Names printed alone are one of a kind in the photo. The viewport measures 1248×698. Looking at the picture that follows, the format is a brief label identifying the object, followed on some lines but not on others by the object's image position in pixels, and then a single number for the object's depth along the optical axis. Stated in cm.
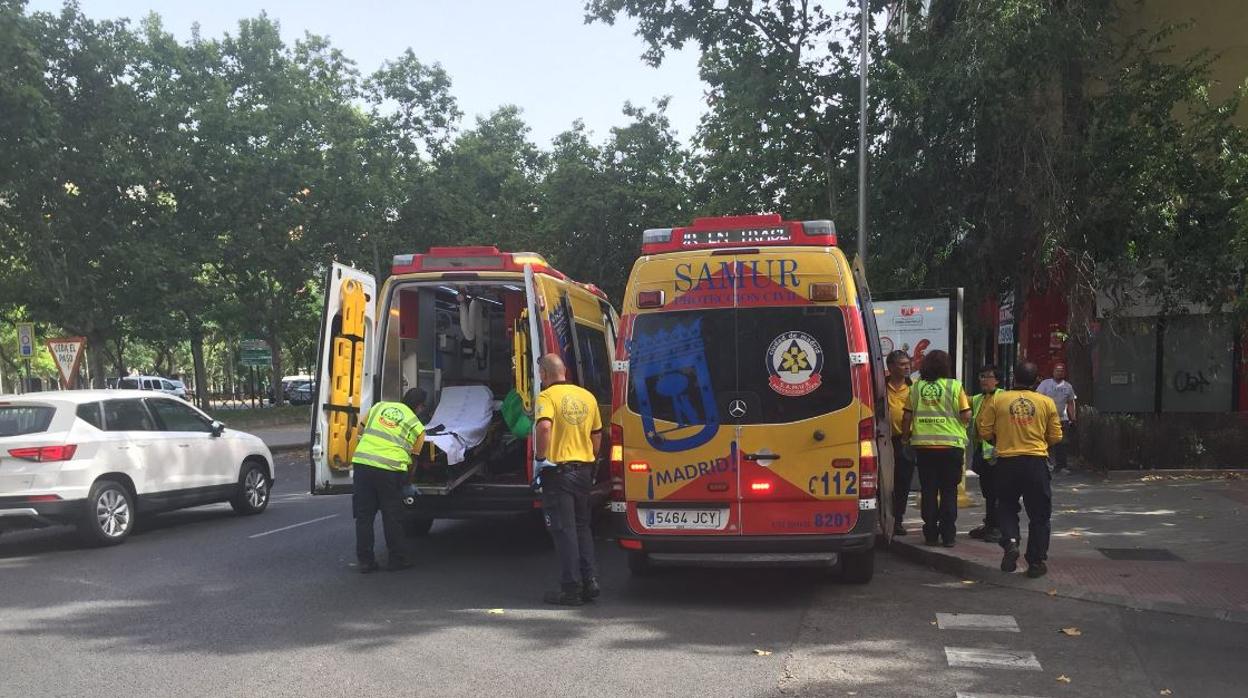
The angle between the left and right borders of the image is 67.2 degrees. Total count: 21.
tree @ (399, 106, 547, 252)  3033
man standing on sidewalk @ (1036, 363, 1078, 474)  1373
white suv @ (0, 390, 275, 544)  870
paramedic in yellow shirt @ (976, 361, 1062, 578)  711
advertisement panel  1118
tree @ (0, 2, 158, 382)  2327
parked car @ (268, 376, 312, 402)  5101
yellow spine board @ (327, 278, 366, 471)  820
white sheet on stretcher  840
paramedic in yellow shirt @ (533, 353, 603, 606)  654
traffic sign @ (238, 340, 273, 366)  4062
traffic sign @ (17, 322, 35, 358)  1656
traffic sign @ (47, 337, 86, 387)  1558
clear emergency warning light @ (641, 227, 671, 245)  690
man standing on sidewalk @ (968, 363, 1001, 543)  831
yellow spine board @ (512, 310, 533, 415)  878
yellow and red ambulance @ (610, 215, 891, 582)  632
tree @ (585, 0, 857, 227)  1730
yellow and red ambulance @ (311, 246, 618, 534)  800
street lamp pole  1525
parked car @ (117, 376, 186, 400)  4198
